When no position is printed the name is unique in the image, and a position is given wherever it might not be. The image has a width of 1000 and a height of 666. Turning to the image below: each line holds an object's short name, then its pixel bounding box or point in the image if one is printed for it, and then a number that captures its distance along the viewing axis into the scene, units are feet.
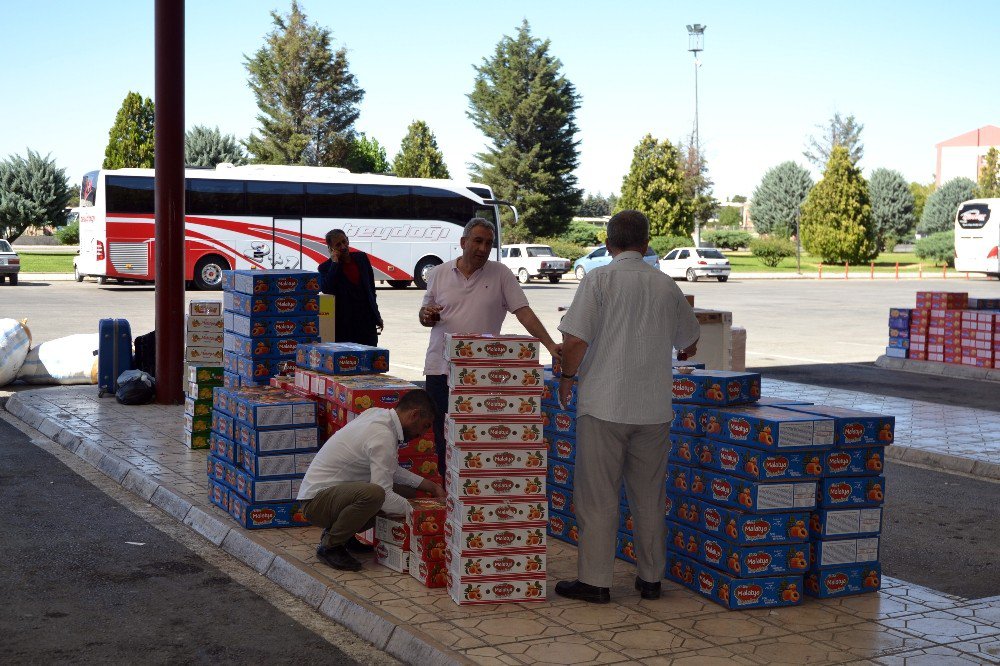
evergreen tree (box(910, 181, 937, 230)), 410.31
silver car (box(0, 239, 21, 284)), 120.88
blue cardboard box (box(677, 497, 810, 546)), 19.30
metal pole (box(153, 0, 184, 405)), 40.70
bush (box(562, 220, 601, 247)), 273.95
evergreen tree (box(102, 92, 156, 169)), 222.07
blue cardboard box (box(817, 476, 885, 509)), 19.84
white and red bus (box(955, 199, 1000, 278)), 181.16
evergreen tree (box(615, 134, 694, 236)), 228.84
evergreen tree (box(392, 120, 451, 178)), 271.28
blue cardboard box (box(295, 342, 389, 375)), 25.05
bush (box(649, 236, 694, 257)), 212.64
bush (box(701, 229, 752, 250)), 294.25
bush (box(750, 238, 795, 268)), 223.10
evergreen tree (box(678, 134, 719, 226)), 233.55
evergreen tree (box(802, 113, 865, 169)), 327.67
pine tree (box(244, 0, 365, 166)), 235.61
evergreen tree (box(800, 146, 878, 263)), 223.30
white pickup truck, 160.25
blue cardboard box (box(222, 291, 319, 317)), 28.43
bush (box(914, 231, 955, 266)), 232.94
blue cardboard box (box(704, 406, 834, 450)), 19.12
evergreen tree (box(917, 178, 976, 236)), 296.51
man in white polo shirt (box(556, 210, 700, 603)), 19.19
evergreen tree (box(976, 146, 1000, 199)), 317.81
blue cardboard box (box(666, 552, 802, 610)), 19.35
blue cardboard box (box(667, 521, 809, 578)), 19.31
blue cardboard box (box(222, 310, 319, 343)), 28.45
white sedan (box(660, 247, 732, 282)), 164.76
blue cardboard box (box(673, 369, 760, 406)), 20.47
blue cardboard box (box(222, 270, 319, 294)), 28.22
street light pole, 234.79
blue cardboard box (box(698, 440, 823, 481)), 19.12
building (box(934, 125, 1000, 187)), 502.38
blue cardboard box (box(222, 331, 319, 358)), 28.45
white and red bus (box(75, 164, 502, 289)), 117.91
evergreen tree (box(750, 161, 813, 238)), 315.99
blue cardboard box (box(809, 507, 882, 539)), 19.95
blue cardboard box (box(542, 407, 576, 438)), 22.98
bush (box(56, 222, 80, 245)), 263.90
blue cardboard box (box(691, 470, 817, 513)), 19.22
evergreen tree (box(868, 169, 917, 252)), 301.02
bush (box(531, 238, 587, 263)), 210.59
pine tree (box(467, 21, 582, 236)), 236.02
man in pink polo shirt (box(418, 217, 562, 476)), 24.44
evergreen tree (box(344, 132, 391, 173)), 244.63
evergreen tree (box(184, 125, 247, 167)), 234.17
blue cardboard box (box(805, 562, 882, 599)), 20.13
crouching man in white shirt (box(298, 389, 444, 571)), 20.86
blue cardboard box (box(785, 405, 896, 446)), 19.80
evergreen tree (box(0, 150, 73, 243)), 217.77
